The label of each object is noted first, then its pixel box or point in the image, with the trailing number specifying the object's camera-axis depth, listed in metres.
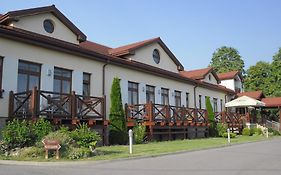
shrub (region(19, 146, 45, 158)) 11.98
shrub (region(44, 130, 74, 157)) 12.24
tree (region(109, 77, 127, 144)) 19.27
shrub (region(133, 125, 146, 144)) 19.59
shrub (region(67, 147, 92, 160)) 11.95
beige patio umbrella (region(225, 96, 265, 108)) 34.88
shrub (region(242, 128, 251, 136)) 31.92
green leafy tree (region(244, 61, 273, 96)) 59.20
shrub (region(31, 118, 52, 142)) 13.23
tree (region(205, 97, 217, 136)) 29.09
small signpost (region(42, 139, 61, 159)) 11.70
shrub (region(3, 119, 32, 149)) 12.58
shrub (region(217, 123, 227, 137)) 28.55
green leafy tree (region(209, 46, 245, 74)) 75.62
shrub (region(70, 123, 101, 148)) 13.09
